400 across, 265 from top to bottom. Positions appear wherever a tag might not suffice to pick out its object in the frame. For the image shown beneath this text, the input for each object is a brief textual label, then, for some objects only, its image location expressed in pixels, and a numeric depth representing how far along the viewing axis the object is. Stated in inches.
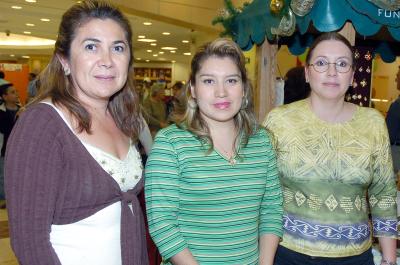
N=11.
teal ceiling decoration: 103.6
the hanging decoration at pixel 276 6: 113.9
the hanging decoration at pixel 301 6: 106.8
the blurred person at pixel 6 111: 218.7
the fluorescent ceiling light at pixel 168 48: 721.0
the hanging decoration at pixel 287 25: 114.3
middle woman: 65.4
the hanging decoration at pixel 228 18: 154.8
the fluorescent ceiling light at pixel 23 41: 757.9
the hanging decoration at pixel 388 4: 102.1
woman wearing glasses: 73.9
